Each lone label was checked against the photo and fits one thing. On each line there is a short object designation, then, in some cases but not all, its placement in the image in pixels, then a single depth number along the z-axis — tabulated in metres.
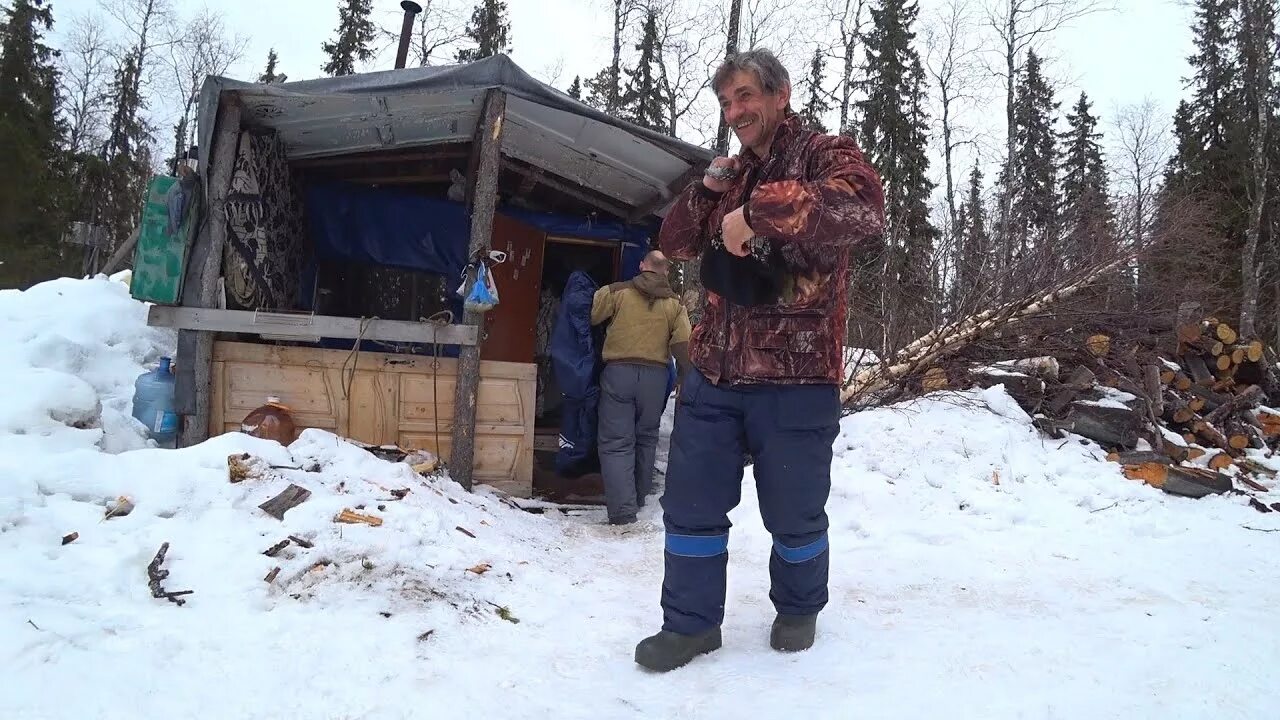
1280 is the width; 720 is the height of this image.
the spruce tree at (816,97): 20.20
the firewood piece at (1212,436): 5.67
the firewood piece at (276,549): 2.56
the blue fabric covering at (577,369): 4.98
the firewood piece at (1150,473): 4.76
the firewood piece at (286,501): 2.85
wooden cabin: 4.44
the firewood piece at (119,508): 2.61
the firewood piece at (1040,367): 6.24
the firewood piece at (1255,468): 5.25
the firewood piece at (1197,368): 6.38
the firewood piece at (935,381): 6.40
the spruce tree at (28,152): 20.20
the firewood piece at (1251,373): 6.49
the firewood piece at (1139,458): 4.96
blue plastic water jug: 4.52
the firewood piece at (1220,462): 5.25
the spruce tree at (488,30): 22.50
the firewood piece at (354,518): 2.89
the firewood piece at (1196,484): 4.59
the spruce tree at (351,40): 22.20
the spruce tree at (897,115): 20.03
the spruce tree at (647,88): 19.19
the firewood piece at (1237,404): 5.97
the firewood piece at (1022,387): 5.95
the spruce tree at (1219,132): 18.78
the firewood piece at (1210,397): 6.16
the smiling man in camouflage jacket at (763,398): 2.12
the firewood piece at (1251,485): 4.93
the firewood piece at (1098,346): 6.45
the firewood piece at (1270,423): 6.03
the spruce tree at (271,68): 28.89
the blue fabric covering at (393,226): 6.45
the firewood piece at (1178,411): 5.82
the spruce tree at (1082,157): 24.72
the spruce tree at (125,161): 23.98
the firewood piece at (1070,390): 5.84
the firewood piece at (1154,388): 5.75
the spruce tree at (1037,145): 22.30
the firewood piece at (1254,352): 6.39
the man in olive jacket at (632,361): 4.71
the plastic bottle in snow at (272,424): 4.23
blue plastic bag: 4.42
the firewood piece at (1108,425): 5.36
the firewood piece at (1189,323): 6.48
